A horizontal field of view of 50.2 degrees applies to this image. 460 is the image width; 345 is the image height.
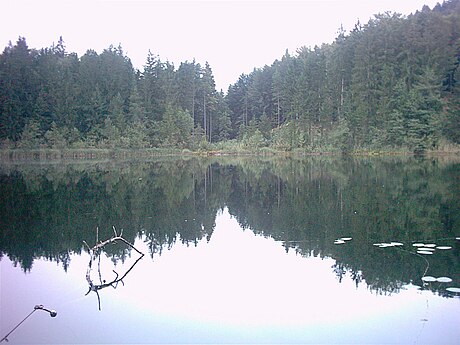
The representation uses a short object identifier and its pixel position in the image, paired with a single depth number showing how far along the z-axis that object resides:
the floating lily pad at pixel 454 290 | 8.89
